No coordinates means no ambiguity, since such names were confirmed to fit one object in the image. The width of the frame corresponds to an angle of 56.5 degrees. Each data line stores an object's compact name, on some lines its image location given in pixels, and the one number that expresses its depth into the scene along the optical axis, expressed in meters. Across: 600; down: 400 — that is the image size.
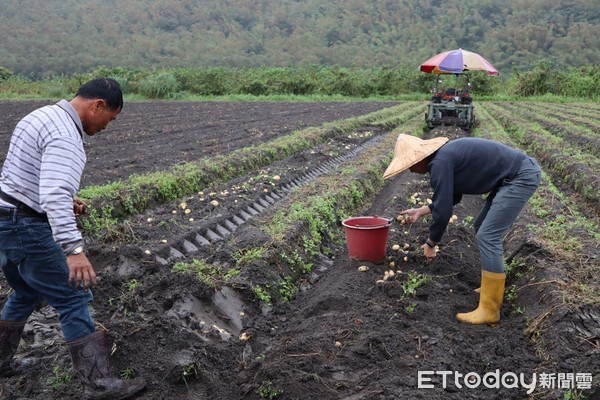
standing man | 3.08
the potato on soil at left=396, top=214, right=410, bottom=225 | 5.18
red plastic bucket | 5.39
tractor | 17.66
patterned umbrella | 17.27
